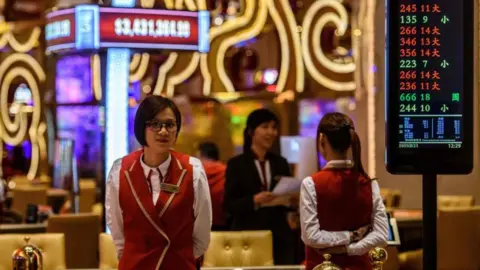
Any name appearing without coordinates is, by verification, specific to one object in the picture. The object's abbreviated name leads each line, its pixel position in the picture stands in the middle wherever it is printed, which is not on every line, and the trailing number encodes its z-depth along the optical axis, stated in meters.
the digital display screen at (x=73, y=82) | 20.66
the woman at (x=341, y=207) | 4.74
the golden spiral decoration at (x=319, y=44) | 12.44
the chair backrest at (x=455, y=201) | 10.61
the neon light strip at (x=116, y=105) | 7.94
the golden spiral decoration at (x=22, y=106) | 19.88
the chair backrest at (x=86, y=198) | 15.47
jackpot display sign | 7.59
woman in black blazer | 7.08
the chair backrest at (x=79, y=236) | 9.12
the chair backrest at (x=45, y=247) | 5.63
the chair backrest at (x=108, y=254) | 5.75
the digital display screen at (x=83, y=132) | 20.41
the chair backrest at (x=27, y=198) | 14.84
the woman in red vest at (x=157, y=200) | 4.41
